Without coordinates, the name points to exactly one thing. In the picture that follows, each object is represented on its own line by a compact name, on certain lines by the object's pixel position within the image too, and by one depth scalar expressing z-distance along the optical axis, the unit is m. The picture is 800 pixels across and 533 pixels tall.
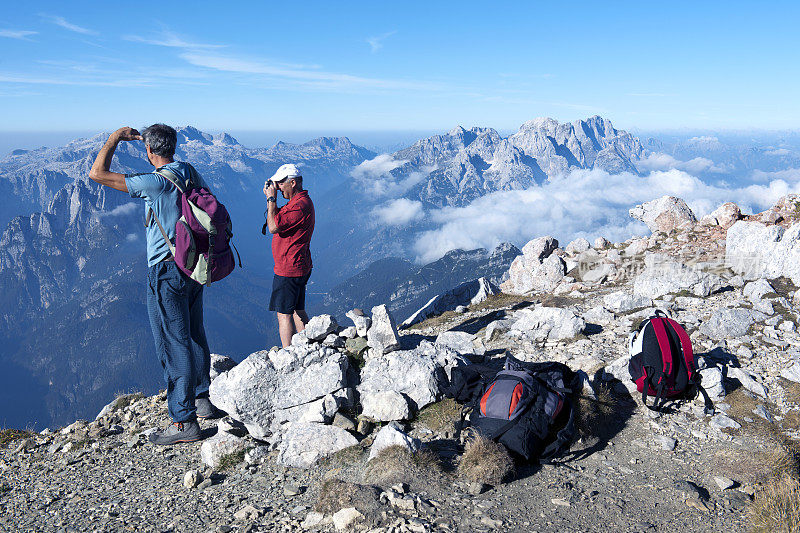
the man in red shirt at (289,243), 8.06
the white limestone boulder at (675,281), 12.34
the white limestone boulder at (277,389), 6.75
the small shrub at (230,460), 6.15
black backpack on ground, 5.60
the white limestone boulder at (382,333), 7.87
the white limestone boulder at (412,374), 7.01
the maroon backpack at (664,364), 7.10
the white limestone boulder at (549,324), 9.91
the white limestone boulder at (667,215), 20.89
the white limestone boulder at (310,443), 5.95
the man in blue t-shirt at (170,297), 6.05
